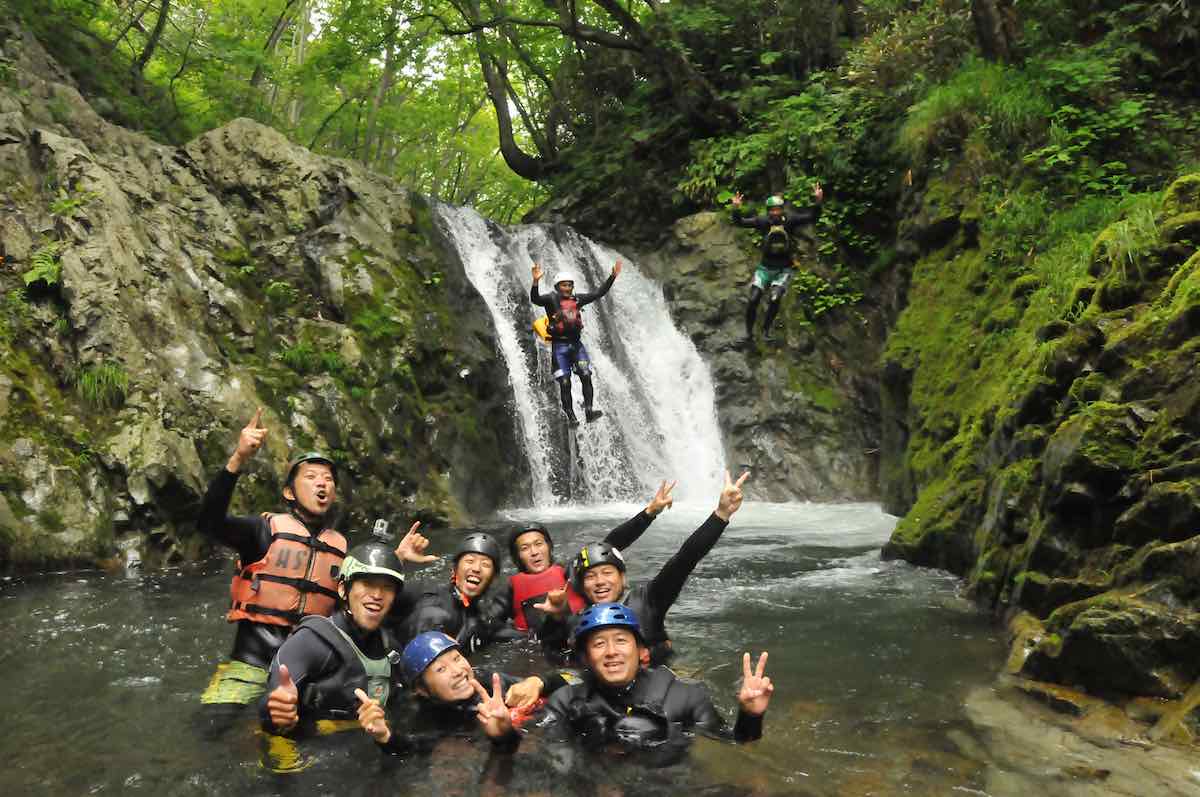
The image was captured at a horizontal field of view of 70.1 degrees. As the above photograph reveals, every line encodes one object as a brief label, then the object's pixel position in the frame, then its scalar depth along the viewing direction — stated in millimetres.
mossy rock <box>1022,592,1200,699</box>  4008
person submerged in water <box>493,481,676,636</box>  5766
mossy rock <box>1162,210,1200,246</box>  5876
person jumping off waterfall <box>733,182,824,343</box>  12656
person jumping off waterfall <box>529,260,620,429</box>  11328
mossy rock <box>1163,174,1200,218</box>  6172
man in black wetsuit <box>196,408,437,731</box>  4504
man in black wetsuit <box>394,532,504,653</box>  5098
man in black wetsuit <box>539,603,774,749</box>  3988
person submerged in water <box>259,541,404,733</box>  3990
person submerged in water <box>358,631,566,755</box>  3576
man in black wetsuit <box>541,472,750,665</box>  4570
